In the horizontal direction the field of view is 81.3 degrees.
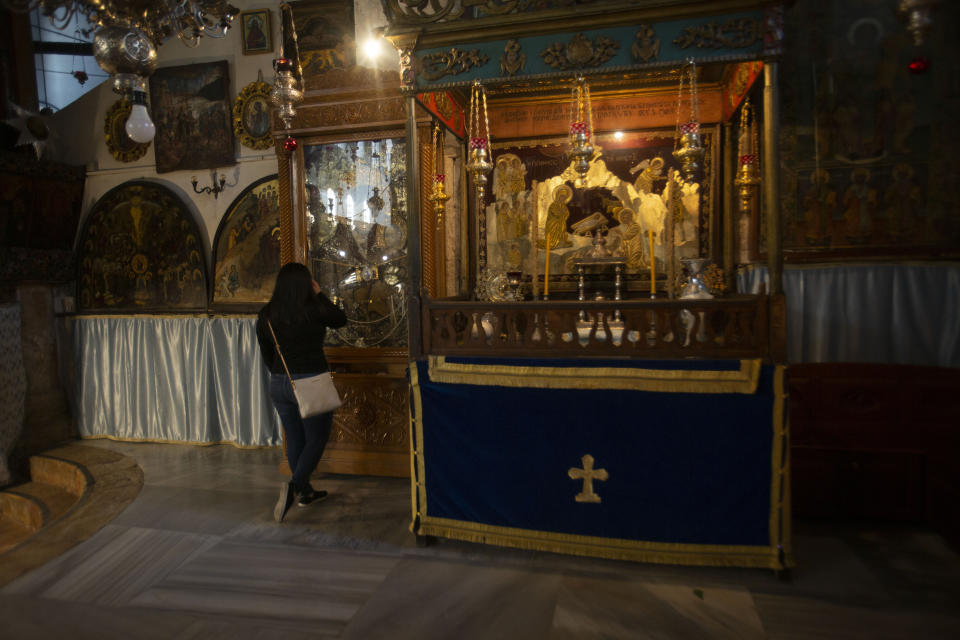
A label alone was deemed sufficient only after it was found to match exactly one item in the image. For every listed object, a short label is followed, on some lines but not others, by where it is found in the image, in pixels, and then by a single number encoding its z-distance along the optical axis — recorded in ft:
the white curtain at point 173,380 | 18.76
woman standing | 12.69
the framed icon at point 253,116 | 18.28
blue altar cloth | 9.93
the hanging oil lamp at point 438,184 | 14.56
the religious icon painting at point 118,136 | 19.74
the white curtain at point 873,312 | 12.91
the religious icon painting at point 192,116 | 18.66
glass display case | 15.97
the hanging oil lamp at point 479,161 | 12.26
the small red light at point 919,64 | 12.88
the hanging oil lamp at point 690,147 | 10.85
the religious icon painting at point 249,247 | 18.40
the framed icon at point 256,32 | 18.15
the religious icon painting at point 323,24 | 17.33
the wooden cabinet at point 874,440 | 11.43
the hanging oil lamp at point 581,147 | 10.93
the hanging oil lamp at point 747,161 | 13.32
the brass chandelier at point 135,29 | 9.58
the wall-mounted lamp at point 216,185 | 18.94
